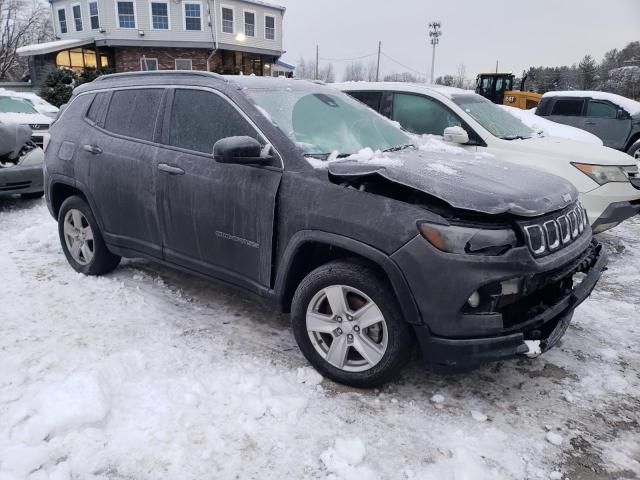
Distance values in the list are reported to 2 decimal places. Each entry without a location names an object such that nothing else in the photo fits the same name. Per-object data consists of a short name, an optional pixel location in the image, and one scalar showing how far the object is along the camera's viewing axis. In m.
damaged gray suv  2.57
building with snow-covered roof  29.23
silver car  6.98
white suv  5.33
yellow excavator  24.47
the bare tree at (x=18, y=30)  41.47
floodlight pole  44.56
